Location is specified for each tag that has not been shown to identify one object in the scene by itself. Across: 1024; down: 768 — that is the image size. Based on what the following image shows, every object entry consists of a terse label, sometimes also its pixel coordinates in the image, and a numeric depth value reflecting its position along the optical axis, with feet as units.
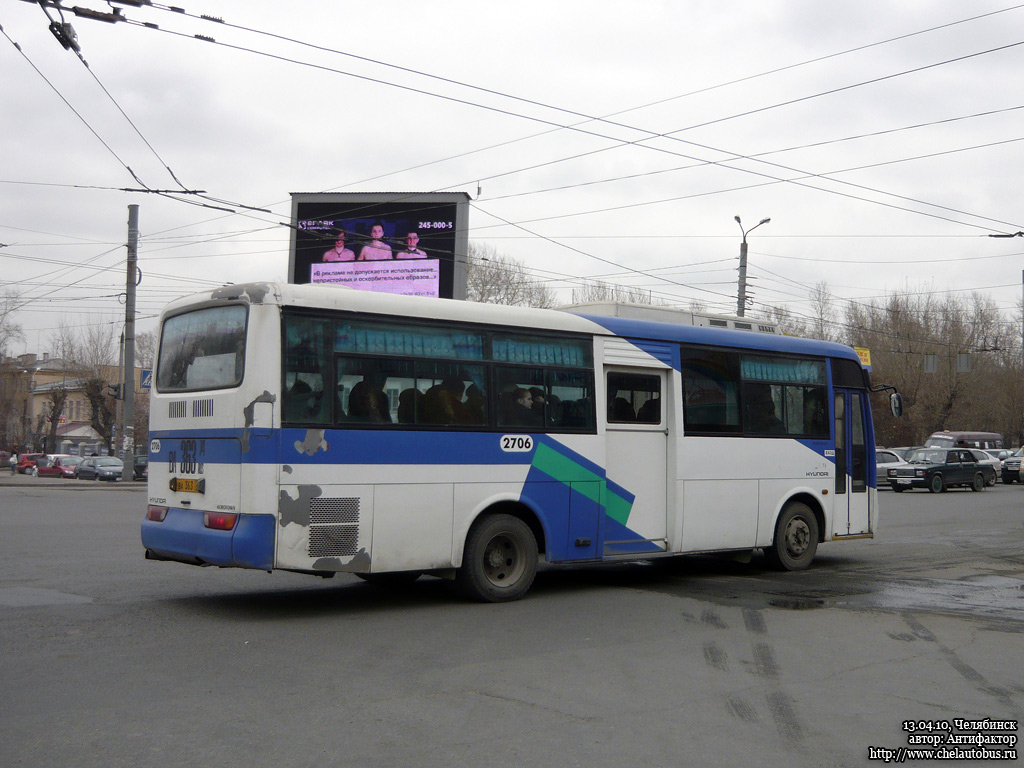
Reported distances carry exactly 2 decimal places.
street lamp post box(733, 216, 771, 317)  113.29
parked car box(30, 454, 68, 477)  190.29
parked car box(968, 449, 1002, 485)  134.62
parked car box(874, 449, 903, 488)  132.05
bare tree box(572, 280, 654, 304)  161.89
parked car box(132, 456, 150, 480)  155.93
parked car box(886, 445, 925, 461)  138.43
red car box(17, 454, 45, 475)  219.61
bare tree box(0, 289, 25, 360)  225.07
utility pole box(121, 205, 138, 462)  110.93
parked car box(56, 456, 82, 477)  184.81
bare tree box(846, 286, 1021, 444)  203.41
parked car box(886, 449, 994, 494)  126.11
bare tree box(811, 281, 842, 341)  205.05
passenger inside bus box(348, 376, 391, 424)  30.76
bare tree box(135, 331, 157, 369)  276.62
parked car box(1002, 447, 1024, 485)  152.15
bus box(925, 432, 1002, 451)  161.07
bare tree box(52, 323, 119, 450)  247.27
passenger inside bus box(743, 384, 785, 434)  42.16
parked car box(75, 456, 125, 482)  158.81
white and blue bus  29.53
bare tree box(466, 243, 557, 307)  164.14
